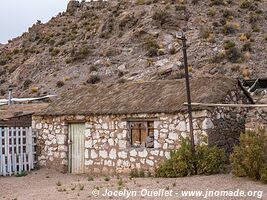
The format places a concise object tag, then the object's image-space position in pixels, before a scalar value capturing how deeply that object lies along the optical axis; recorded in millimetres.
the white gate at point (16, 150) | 15805
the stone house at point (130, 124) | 13875
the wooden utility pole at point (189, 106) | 12898
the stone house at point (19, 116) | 17370
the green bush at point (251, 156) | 11445
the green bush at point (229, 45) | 30902
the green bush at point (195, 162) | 12719
